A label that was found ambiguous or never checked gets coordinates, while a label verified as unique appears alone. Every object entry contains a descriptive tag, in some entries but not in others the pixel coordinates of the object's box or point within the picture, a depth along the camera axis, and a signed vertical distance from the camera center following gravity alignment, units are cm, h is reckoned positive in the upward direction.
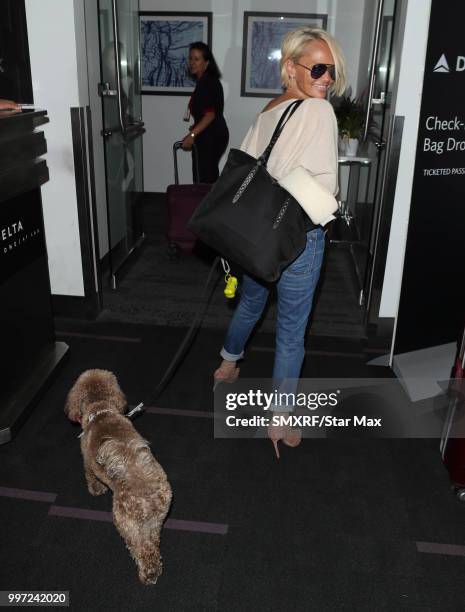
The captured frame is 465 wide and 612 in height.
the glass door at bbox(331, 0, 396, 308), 305 -44
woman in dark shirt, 465 -13
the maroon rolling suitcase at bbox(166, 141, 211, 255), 430 -86
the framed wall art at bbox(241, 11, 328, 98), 561 +43
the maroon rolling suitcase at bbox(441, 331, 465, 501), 203 -120
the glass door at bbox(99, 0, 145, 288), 354 -27
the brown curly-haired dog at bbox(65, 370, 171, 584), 156 -103
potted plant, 420 -21
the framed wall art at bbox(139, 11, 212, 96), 579 +42
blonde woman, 177 -16
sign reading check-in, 236 -47
